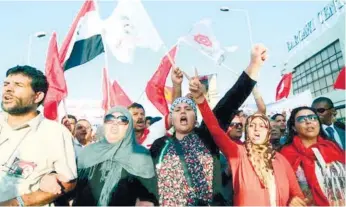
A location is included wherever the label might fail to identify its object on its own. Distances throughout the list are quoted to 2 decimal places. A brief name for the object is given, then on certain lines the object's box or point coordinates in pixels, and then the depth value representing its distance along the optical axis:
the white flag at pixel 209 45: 4.62
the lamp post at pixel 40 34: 8.69
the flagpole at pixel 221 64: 3.89
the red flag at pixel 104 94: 5.18
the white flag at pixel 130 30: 4.02
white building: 17.84
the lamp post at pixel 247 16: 7.34
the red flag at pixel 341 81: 4.56
